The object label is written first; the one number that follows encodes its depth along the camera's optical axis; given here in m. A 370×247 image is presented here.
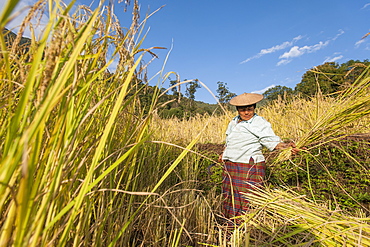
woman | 2.20
